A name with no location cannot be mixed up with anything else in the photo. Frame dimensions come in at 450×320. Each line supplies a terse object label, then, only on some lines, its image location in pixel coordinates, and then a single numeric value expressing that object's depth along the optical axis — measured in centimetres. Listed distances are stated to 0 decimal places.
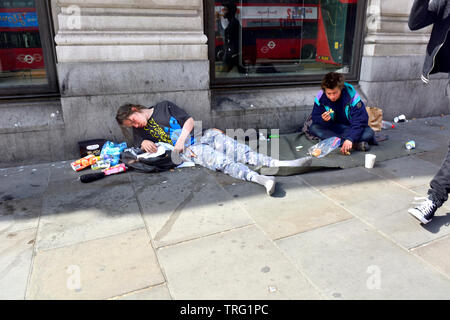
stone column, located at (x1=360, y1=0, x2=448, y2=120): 604
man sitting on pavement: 453
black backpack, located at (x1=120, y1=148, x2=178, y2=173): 417
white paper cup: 417
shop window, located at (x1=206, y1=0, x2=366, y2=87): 561
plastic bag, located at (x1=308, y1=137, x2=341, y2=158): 464
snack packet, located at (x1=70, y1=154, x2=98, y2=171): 432
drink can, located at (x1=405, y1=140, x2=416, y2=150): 486
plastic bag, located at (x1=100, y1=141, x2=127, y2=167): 445
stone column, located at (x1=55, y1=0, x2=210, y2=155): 437
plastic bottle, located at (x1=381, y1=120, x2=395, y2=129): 605
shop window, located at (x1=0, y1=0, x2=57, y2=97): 446
